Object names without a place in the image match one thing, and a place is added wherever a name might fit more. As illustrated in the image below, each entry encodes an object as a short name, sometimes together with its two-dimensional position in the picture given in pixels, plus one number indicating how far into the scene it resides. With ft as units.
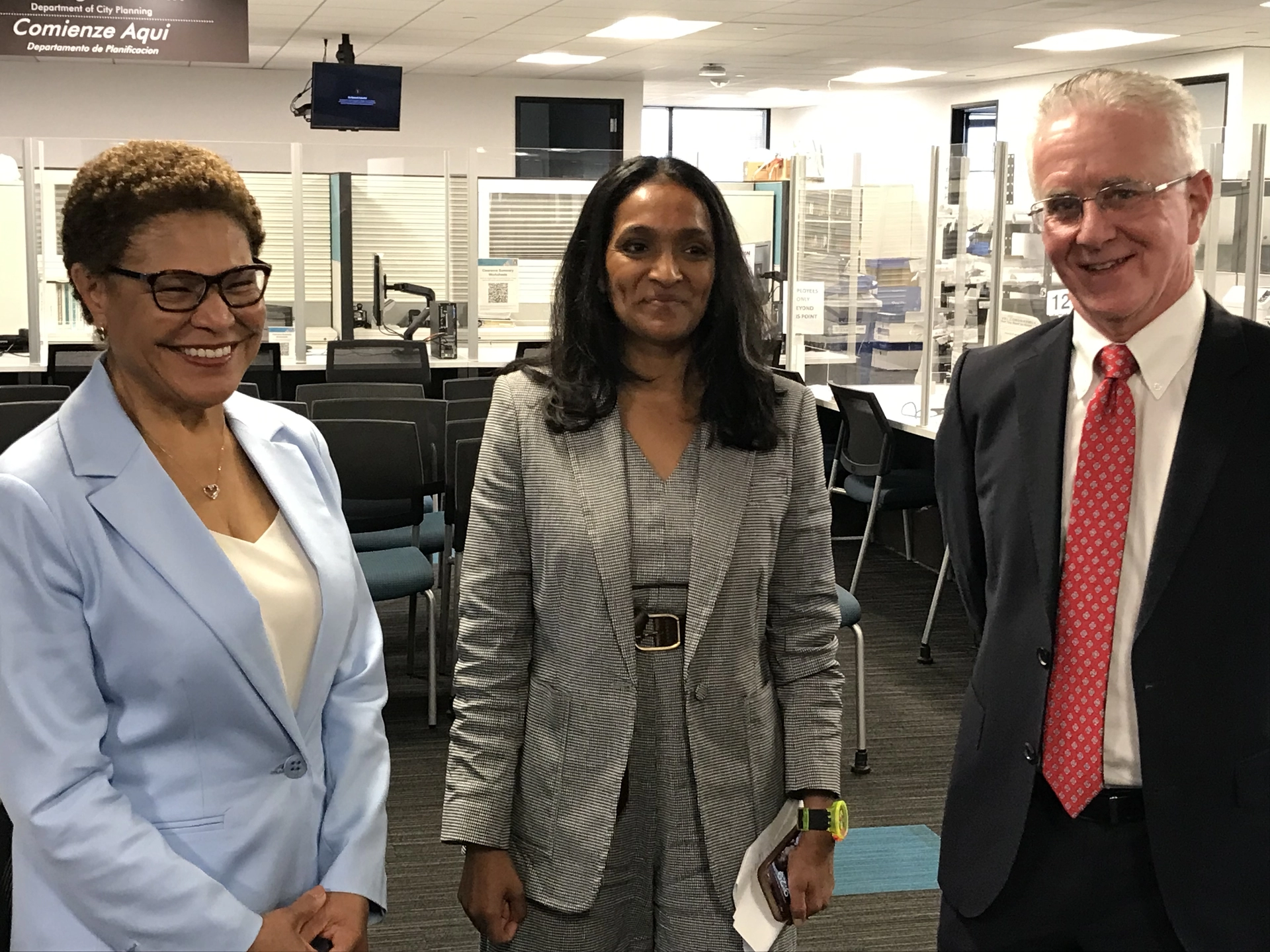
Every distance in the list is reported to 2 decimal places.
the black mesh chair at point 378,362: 23.31
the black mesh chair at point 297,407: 16.58
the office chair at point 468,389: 19.76
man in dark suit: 4.53
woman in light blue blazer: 4.08
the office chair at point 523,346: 24.63
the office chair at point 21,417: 14.47
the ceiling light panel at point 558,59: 42.47
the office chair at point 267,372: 23.34
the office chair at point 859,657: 12.76
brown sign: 24.68
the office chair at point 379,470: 14.49
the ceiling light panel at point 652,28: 35.37
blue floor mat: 10.79
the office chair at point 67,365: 21.97
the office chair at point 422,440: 15.71
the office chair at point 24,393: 16.84
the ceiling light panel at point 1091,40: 36.86
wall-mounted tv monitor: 37.40
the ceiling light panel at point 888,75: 46.91
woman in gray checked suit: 5.21
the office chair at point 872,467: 17.52
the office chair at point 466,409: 17.13
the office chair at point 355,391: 18.49
